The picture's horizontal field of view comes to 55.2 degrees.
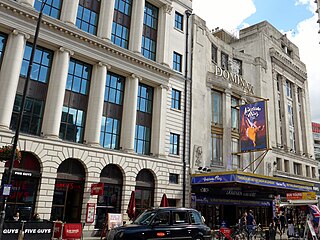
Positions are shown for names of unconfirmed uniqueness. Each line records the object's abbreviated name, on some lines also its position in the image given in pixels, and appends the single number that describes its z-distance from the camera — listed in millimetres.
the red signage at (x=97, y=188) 20864
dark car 11652
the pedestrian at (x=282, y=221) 30859
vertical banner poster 31688
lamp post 12922
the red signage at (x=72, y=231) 16875
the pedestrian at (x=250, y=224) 21425
